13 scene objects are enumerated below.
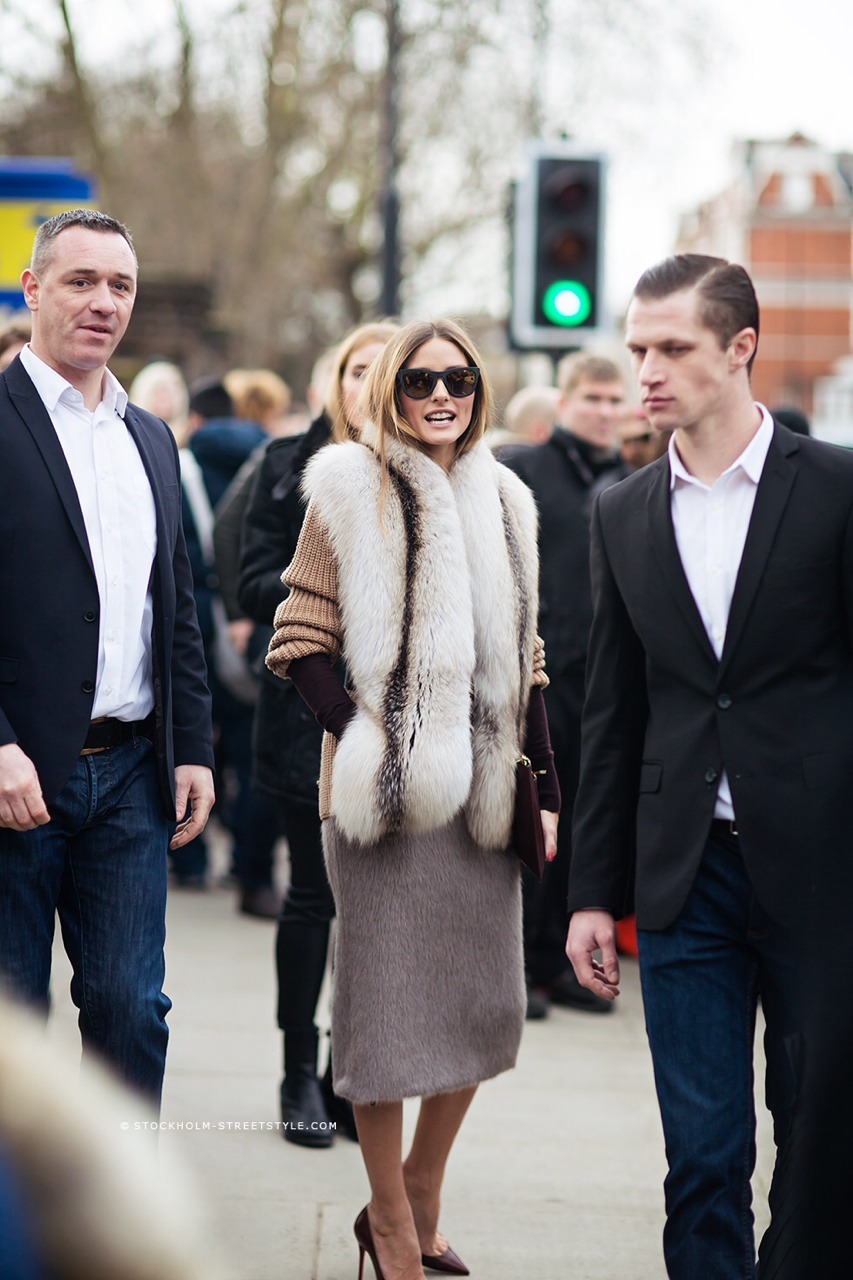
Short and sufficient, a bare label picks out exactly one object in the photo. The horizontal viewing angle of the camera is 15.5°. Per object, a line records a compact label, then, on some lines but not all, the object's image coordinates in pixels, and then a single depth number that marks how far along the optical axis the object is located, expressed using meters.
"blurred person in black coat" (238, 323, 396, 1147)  8.59
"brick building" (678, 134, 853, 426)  133.99
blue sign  15.89
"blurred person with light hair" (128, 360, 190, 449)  15.24
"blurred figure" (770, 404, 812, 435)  11.37
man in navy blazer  6.04
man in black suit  5.50
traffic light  16.87
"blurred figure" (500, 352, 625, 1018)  11.64
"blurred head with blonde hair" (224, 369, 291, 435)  16.66
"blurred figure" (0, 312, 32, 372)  9.88
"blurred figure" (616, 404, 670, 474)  12.50
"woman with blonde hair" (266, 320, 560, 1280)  6.57
